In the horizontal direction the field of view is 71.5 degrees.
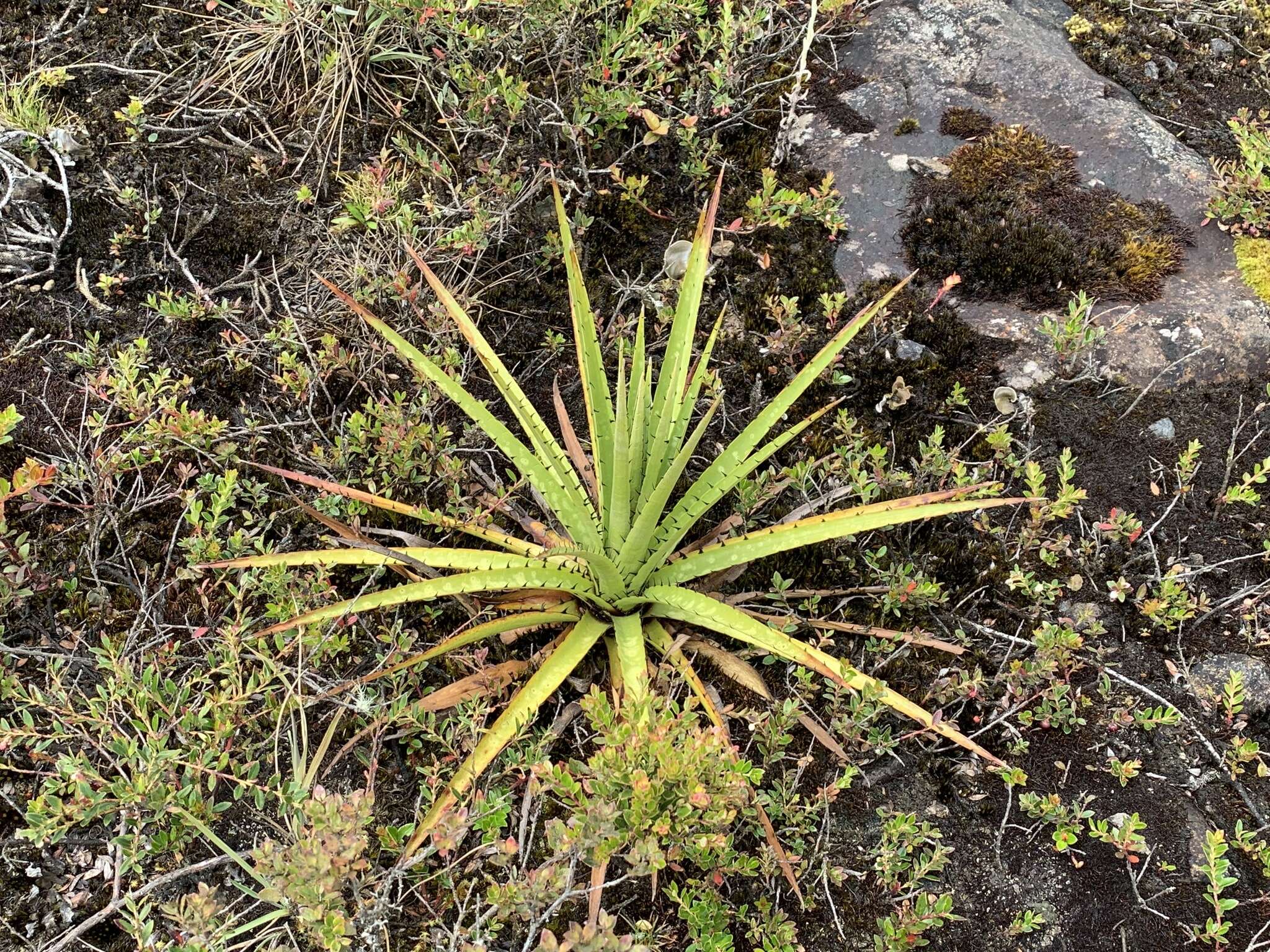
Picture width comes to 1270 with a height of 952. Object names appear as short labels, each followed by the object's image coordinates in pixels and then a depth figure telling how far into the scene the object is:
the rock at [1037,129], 3.01
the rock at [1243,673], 2.37
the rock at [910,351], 3.03
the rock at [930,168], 3.41
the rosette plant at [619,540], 2.07
